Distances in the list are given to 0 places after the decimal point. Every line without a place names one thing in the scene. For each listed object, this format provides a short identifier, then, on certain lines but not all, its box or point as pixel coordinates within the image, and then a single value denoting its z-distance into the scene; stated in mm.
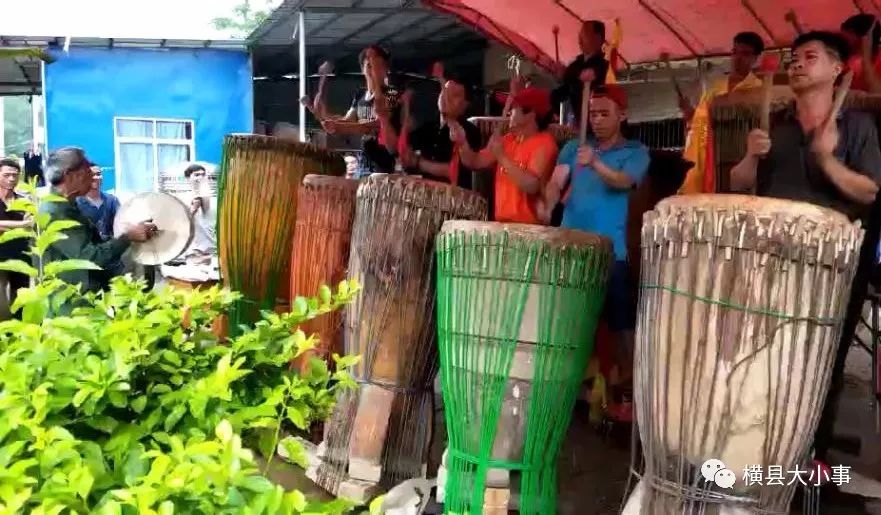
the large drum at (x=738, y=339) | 1863
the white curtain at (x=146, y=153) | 9828
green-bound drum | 2299
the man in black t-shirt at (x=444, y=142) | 3592
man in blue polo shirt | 3070
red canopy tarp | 4816
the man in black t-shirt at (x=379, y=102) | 4039
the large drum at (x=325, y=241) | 3289
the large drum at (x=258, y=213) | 3742
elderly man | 3373
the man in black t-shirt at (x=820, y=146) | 2352
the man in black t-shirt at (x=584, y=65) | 3918
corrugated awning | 7742
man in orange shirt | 3172
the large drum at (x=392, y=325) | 2709
